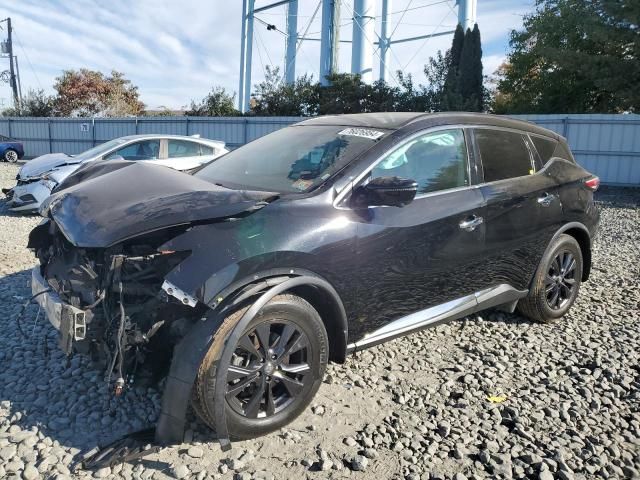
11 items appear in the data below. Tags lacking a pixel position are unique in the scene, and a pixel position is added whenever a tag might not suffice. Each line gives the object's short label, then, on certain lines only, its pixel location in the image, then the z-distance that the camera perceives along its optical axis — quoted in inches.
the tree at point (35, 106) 1312.7
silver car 345.1
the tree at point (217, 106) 1073.5
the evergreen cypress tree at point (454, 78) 815.7
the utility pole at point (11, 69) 1370.3
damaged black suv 97.7
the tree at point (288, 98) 944.9
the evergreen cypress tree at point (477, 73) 837.8
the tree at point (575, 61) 617.3
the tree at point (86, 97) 1341.0
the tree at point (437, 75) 891.5
